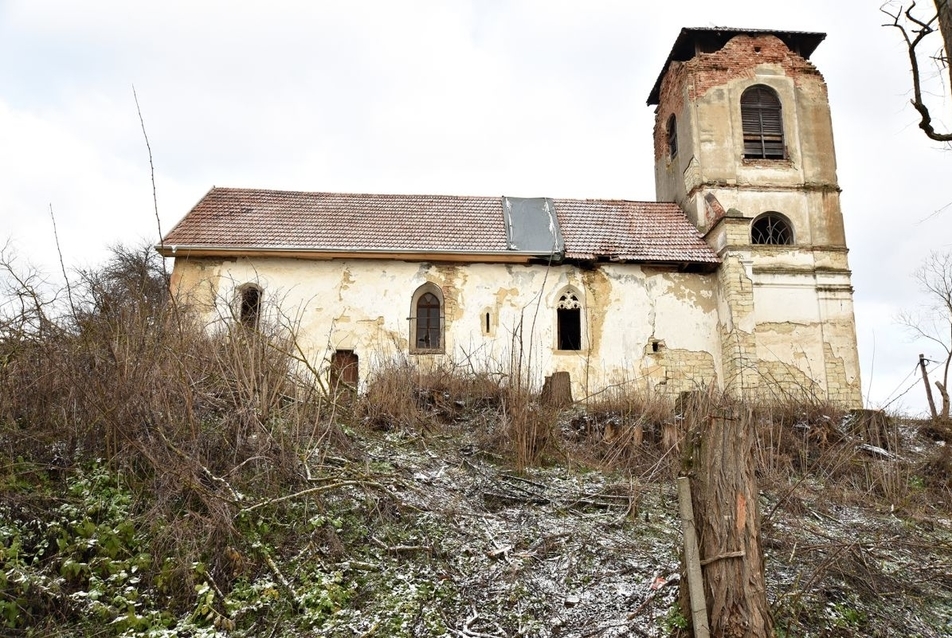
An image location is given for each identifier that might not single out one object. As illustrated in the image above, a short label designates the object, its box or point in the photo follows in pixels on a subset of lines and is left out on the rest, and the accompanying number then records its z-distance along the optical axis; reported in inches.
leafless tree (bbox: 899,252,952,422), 578.9
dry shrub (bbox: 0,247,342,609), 238.7
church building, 653.9
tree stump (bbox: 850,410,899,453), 453.7
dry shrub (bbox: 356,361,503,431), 375.6
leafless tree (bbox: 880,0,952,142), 248.2
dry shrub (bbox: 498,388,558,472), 330.0
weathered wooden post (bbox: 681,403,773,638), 188.7
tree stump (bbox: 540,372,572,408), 476.7
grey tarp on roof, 678.5
